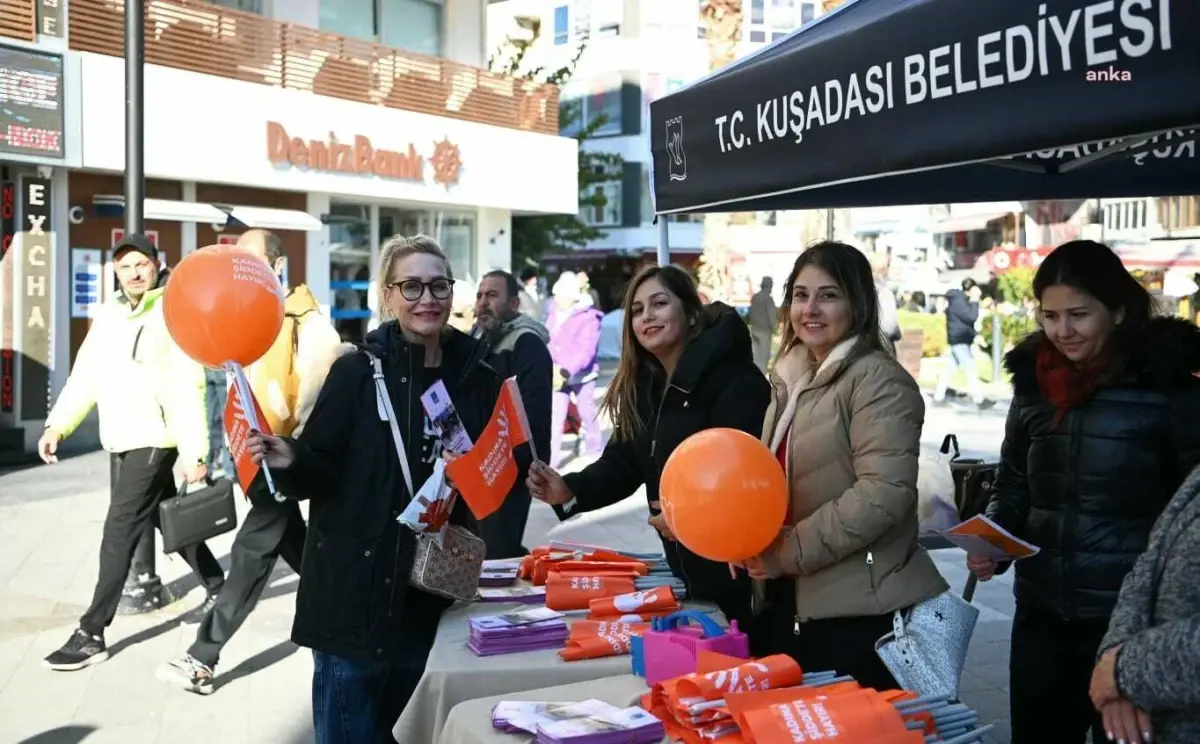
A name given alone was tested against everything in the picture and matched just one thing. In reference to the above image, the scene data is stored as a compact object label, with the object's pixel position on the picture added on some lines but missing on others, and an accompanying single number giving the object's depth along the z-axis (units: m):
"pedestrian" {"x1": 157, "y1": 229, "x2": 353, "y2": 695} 5.31
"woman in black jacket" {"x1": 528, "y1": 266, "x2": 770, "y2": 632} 3.45
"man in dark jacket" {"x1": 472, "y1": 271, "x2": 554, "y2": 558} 5.46
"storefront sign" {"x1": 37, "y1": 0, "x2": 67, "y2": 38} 12.55
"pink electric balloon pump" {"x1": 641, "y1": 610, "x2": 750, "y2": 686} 2.79
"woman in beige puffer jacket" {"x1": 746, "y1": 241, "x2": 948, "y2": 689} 2.86
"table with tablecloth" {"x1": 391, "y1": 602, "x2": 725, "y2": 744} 2.91
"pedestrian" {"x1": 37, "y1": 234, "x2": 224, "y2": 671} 5.61
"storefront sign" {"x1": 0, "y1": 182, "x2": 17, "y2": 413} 12.59
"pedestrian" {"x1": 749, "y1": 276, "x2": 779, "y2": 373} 17.70
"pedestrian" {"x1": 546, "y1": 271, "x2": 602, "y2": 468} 11.84
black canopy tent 1.91
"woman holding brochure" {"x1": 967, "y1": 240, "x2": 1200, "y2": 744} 2.93
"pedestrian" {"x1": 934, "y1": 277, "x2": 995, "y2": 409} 16.67
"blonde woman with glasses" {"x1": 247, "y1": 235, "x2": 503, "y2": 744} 3.31
